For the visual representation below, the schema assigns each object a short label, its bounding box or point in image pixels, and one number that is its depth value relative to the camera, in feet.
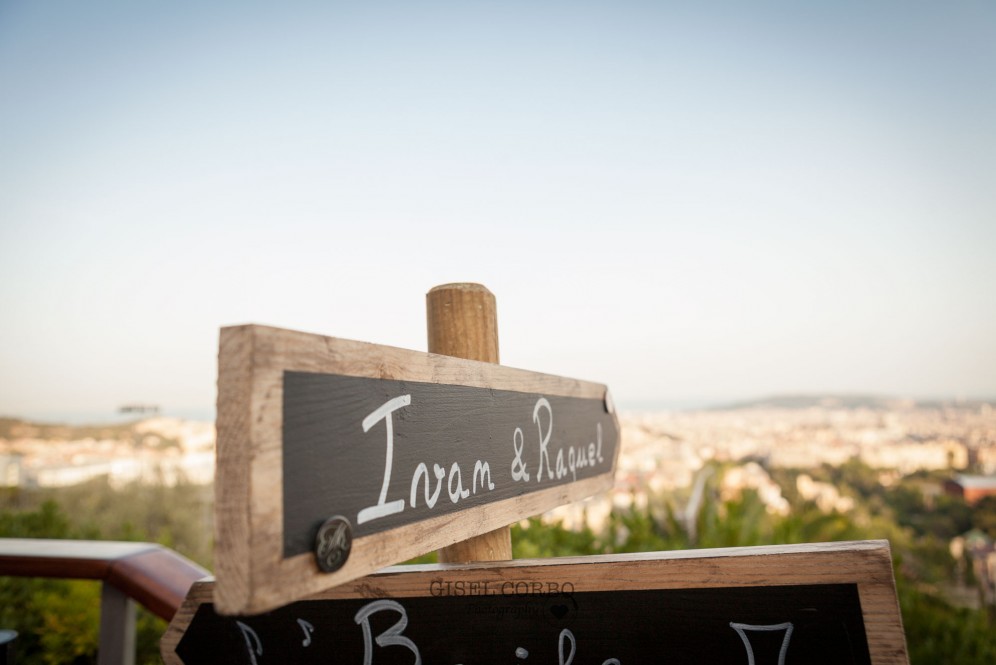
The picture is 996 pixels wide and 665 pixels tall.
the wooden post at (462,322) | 3.56
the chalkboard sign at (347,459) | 1.50
